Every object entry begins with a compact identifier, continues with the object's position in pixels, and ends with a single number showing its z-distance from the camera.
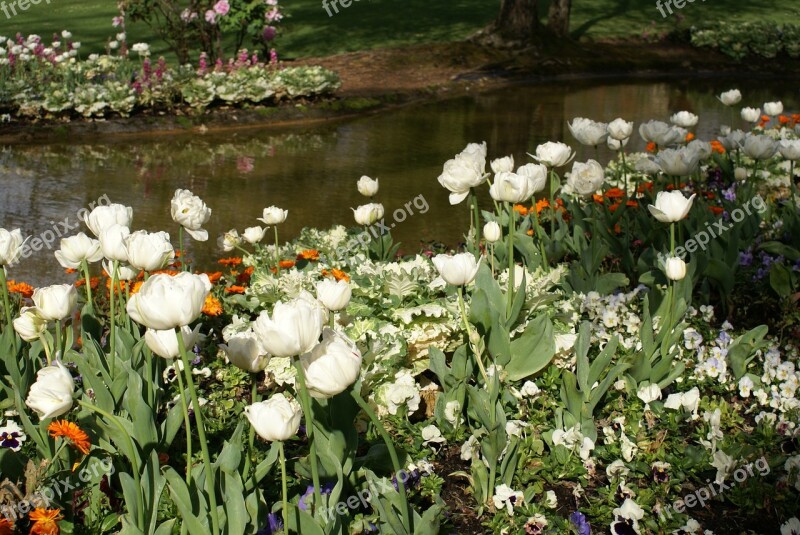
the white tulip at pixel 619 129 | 4.59
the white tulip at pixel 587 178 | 4.19
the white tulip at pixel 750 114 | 5.74
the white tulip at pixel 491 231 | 3.55
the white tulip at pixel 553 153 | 3.93
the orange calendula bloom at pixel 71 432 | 2.42
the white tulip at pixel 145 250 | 2.48
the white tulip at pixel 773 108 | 6.19
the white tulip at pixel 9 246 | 2.68
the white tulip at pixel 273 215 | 4.05
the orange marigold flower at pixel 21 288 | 3.83
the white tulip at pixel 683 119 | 5.32
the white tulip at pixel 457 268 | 2.66
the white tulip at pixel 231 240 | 4.43
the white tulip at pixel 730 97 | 6.20
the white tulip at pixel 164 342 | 2.24
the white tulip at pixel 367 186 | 4.37
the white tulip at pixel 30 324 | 2.79
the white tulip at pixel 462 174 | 3.35
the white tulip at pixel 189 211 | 3.15
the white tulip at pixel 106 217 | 2.83
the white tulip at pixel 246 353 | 2.33
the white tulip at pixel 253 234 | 4.22
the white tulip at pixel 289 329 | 1.89
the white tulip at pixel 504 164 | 3.86
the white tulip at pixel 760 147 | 4.67
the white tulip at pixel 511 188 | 3.29
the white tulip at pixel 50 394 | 2.16
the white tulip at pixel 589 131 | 4.41
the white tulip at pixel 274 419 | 1.98
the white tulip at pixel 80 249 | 2.96
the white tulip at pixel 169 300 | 1.92
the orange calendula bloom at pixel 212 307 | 3.87
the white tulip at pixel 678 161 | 4.24
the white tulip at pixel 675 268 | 3.17
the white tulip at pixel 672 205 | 3.33
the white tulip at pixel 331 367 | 1.98
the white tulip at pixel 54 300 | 2.65
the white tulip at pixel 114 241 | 2.59
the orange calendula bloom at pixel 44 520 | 2.35
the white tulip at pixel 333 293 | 2.53
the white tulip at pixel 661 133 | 4.77
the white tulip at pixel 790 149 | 4.62
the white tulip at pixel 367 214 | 4.14
